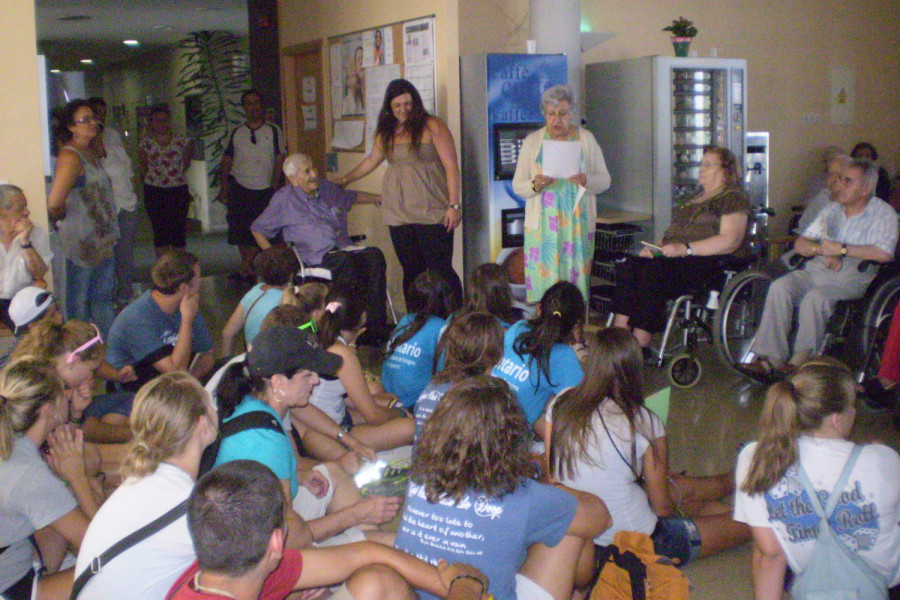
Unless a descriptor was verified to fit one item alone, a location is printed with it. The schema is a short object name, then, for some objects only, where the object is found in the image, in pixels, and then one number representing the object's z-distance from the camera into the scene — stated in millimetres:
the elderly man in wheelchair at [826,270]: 4688
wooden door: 7578
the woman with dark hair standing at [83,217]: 4988
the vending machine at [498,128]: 5965
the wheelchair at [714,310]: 5004
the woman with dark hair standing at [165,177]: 8164
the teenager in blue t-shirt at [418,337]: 3855
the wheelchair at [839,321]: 4586
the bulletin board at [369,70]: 6301
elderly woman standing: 5484
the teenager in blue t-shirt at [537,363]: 3426
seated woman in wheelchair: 5023
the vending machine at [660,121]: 6434
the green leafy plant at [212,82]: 10531
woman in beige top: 5746
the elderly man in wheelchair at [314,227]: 5727
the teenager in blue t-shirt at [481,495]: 2111
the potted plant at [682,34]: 6766
